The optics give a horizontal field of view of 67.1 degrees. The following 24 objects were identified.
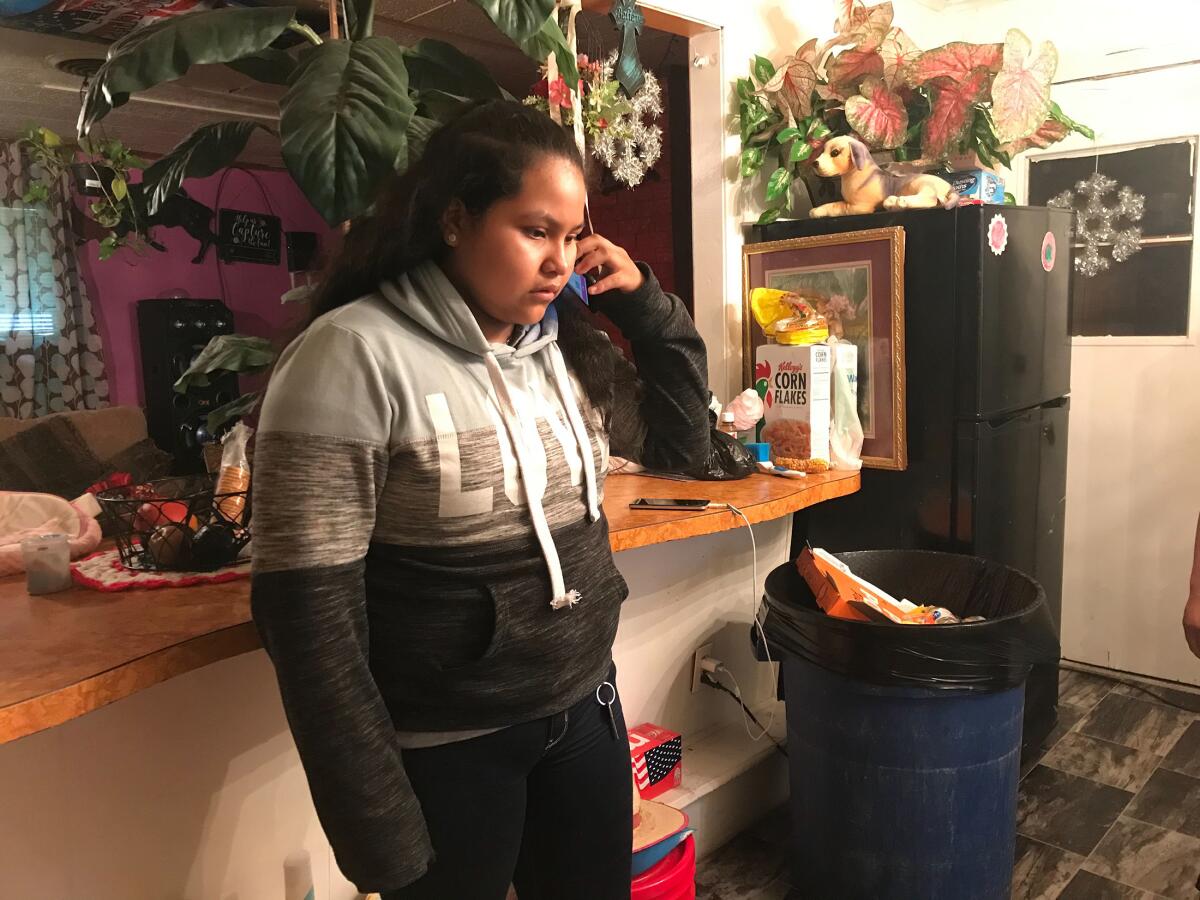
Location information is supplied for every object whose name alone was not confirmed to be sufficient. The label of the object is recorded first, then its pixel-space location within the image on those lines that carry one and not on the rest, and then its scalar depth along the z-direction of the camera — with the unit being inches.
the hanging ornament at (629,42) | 71.7
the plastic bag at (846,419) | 87.4
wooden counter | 36.1
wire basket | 51.6
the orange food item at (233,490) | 53.4
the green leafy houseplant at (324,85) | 43.9
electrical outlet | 88.7
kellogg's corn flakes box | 83.8
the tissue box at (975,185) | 88.0
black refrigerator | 83.1
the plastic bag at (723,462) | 82.0
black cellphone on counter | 70.4
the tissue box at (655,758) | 77.2
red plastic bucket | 66.2
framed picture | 86.0
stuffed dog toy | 85.6
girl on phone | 33.4
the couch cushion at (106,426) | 74.0
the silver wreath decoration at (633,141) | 77.2
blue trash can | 63.7
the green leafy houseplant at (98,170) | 63.4
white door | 113.2
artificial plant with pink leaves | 85.2
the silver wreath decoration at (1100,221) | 115.5
